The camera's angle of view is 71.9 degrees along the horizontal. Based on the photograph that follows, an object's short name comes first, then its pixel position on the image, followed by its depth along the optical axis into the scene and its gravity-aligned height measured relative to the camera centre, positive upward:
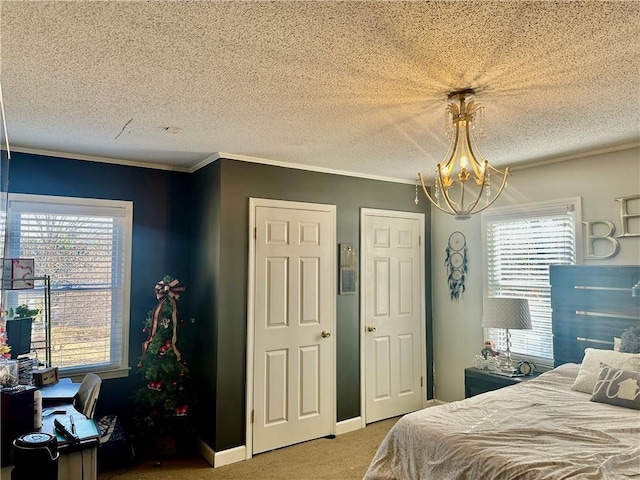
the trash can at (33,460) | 1.37 -0.57
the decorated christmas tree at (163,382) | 3.54 -0.84
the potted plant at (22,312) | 3.21 -0.24
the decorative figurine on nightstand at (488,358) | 3.89 -0.72
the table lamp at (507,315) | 3.66 -0.31
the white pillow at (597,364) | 2.79 -0.56
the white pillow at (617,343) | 3.13 -0.47
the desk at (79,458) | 1.90 -0.78
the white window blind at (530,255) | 3.75 +0.20
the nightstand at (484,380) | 3.58 -0.85
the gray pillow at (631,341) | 3.00 -0.44
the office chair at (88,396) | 2.56 -0.70
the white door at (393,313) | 4.39 -0.36
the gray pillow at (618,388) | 2.51 -0.65
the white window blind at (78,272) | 3.49 +0.06
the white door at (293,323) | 3.73 -0.39
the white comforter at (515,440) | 1.88 -0.78
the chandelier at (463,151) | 2.24 +0.65
